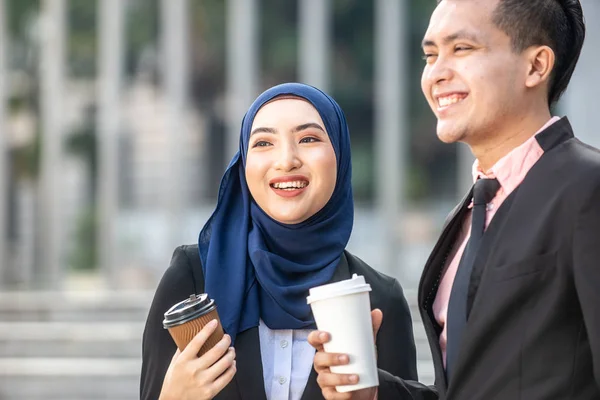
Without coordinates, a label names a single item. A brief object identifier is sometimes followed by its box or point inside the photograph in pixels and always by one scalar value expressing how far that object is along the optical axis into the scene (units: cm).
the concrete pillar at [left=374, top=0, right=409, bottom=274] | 1159
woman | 277
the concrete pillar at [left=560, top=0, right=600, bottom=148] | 1138
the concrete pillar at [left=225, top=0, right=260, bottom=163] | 1170
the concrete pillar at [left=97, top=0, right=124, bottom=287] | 1187
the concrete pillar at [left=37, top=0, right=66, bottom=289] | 1186
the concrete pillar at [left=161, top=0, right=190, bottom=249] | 1180
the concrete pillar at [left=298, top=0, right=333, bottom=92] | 1164
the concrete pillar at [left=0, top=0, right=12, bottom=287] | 1179
